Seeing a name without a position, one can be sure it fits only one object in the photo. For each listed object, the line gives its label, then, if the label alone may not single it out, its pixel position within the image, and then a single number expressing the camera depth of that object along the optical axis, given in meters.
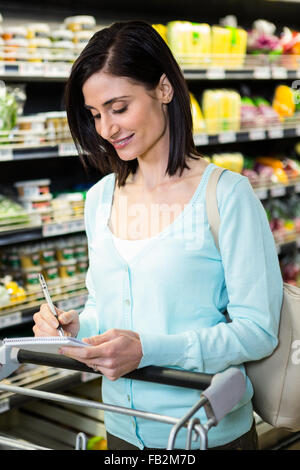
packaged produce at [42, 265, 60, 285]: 2.97
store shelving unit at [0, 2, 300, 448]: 2.60
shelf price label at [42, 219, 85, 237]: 2.75
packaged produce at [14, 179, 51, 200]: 2.83
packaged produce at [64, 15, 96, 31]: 2.86
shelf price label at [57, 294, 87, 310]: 2.86
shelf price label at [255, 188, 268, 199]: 3.93
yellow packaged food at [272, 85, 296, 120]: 4.19
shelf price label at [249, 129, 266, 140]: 3.74
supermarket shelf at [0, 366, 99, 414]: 2.73
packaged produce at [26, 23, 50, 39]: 2.74
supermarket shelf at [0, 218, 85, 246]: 2.62
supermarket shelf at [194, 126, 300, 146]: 3.38
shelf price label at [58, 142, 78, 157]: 2.76
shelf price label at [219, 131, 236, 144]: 3.49
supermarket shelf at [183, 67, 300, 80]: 3.29
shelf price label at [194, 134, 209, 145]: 3.33
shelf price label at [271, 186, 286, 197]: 4.03
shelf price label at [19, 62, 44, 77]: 2.57
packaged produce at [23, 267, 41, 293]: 2.84
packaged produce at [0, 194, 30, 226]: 2.65
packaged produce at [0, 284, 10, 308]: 2.64
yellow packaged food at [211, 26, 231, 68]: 3.54
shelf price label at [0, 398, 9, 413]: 2.53
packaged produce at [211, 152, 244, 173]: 3.75
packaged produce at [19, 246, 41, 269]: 2.91
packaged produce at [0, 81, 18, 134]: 2.64
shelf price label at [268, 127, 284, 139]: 3.90
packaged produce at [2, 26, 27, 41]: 2.62
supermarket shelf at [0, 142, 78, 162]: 2.57
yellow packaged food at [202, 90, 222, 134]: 3.63
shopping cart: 0.99
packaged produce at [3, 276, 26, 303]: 2.70
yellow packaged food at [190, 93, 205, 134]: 3.46
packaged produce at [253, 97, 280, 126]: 3.95
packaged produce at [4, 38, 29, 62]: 2.58
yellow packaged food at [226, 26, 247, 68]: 3.63
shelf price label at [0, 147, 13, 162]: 2.55
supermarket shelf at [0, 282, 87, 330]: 2.64
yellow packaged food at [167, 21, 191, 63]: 3.32
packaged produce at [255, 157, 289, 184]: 4.11
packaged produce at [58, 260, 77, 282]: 3.02
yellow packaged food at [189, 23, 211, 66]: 3.38
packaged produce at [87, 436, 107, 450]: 2.66
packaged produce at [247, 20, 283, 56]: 3.91
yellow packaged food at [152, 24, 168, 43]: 3.34
